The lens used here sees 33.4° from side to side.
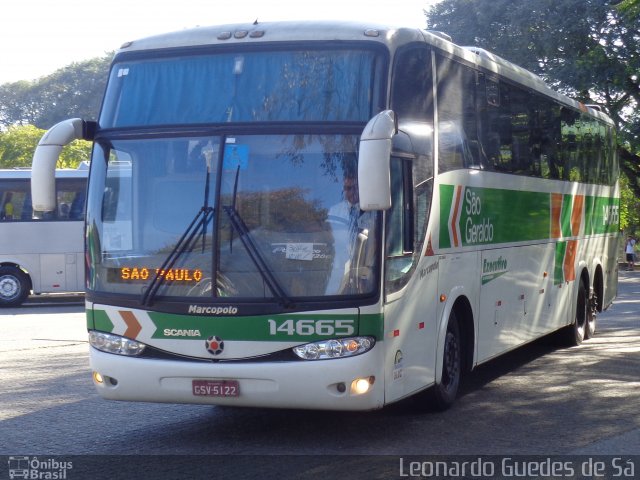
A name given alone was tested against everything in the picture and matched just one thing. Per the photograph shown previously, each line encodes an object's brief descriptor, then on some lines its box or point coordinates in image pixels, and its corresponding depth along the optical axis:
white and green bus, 7.96
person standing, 49.75
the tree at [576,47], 33.62
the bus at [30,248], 25.34
